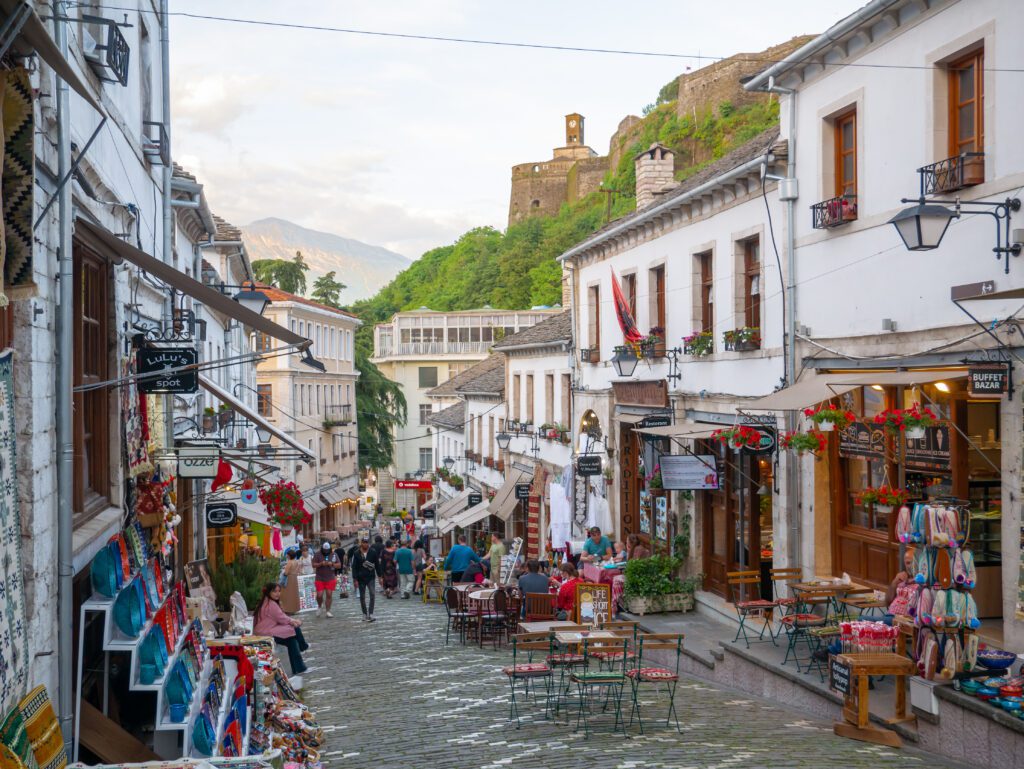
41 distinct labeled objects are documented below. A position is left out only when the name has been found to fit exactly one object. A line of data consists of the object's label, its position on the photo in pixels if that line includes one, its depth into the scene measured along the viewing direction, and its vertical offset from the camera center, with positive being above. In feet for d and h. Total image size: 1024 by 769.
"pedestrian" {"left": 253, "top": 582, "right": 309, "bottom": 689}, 45.21 -9.71
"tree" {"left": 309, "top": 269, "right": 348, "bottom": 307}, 231.09 +22.52
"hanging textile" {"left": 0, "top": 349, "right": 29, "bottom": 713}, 18.21 -3.03
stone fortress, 180.24 +57.38
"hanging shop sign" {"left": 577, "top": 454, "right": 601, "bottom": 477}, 76.64 -5.15
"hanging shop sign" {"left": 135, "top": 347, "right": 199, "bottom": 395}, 34.99 +0.72
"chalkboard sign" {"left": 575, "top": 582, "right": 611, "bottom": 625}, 50.52 -9.86
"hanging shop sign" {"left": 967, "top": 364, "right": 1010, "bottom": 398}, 32.73 +0.23
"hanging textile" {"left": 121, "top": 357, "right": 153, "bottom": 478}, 33.06 -0.96
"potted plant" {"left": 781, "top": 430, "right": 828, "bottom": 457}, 40.09 -1.93
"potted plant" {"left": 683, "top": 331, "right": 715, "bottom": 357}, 58.54 +2.60
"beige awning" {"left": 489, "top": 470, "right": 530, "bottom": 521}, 99.35 -9.91
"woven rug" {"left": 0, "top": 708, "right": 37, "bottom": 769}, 16.92 -5.39
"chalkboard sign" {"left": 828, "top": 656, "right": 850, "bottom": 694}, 32.48 -8.75
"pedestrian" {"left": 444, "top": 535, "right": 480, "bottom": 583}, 69.31 -10.68
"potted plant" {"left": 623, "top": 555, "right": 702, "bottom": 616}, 55.98 -10.36
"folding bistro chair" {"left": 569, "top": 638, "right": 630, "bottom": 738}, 32.99 -8.94
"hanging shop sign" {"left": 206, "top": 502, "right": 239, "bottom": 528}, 56.10 -6.26
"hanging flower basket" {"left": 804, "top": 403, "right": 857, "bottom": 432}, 37.76 -0.95
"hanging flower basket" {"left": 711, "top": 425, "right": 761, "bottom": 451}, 44.06 -1.89
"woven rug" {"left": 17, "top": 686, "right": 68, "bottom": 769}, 18.16 -5.76
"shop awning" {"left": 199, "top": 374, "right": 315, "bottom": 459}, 51.42 -0.75
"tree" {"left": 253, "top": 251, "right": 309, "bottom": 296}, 204.95 +23.15
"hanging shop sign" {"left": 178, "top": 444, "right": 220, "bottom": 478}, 43.47 -2.64
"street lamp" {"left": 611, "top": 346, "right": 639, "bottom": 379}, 68.37 +1.94
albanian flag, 68.80 +4.55
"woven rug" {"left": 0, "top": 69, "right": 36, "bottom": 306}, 15.87 +3.24
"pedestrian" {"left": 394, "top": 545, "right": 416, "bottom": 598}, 84.99 -13.30
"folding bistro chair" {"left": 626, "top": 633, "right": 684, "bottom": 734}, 33.40 -8.82
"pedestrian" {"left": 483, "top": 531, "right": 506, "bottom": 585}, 74.57 -11.43
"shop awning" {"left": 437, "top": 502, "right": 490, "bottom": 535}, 106.22 -12.31
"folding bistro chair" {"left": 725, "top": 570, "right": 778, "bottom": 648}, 41.35 -8.72
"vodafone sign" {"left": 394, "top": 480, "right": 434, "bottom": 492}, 157.38 -13.55
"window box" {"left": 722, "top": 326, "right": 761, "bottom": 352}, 52.49 +2.55
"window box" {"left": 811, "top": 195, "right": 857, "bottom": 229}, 43.09 +7.22
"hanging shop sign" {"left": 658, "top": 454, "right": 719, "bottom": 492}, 56.49 -4.30
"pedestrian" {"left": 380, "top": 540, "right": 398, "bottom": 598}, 81.76 -13.61
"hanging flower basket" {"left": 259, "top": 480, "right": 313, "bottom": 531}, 57.77 -5.95
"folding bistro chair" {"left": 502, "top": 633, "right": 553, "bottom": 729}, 35.99 -9.34
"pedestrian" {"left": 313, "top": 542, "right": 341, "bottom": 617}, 67.21 -11.81
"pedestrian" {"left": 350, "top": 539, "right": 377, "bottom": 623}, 63.93 -10.88
